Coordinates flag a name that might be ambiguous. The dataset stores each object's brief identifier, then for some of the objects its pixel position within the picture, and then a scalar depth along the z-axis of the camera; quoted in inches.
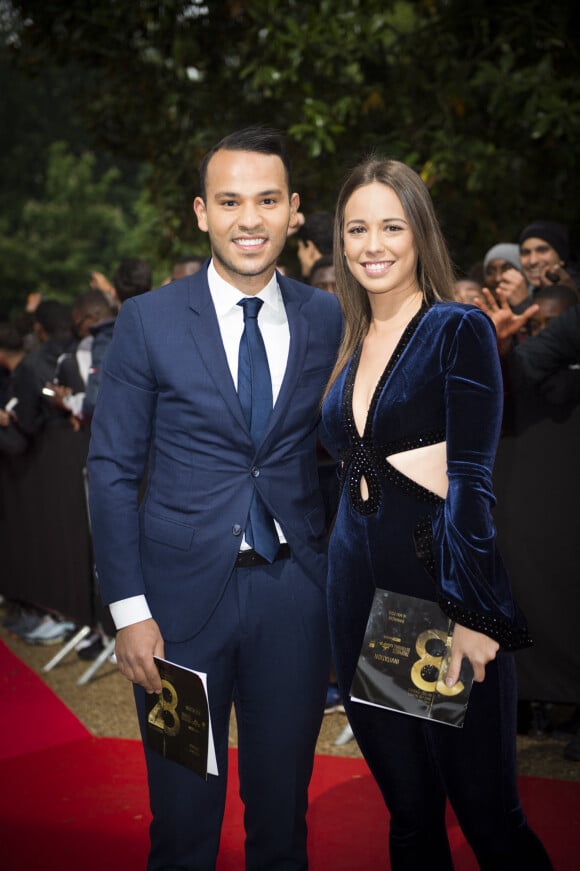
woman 98.2
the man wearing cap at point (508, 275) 227.3
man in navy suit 108.1
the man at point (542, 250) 230.5
